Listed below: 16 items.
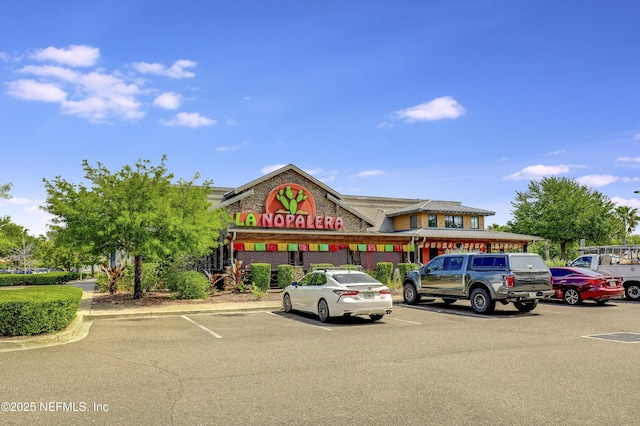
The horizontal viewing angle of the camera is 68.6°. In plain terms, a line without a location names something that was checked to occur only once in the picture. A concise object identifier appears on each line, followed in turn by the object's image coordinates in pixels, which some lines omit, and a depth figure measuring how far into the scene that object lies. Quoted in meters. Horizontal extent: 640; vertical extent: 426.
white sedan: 13.06
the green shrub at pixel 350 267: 24.41
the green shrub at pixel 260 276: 22.23
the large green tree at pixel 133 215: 17.38
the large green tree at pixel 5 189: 37.75
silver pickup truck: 15.14
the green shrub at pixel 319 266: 25.66
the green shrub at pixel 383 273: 25.33
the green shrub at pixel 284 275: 23.44
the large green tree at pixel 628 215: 63.00
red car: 18.12
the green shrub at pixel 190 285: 19.80
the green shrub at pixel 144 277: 23.28
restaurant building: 28.84
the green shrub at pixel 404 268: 26.27
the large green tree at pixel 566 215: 48.69
